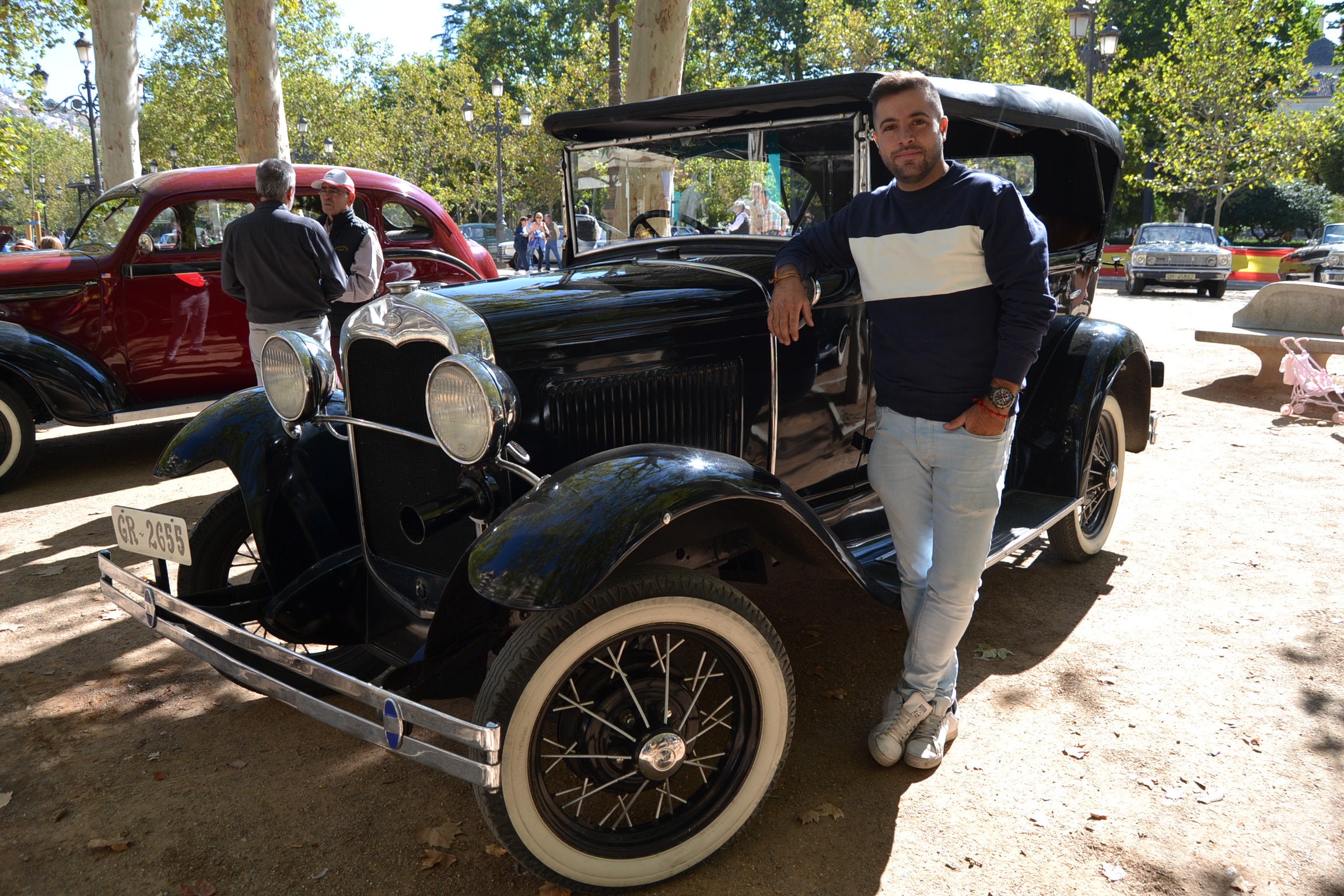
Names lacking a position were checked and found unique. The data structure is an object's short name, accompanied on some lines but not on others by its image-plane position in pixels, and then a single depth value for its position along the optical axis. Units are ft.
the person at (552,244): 73.51
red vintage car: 19.12
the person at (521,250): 73.67
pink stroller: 24.30
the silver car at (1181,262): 59.82
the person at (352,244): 18.49
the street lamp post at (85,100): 59.26
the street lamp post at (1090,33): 56.13
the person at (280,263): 16.12
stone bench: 27.66
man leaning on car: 7.65
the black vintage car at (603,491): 6.82
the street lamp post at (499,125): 77.15
